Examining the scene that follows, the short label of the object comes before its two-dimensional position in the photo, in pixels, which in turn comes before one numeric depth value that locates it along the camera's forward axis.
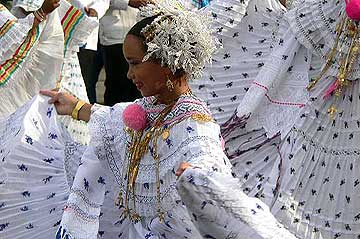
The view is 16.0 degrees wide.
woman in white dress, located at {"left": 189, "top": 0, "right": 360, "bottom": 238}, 6.41
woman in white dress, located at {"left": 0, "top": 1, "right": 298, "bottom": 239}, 4.61
